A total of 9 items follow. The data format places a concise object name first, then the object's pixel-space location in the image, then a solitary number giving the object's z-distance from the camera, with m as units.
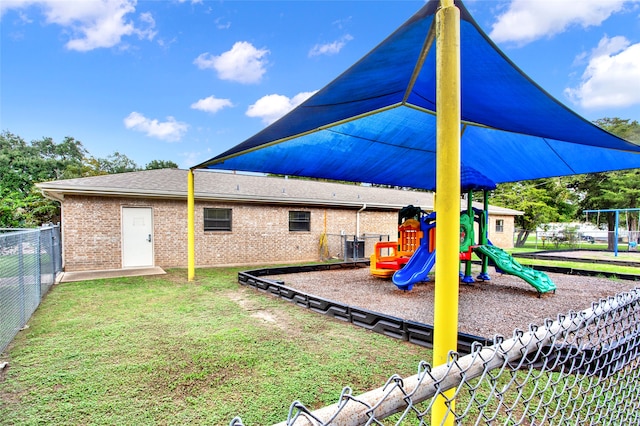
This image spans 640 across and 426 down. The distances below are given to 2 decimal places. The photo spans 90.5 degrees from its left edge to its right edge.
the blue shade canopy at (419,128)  3.27
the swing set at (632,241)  20.39
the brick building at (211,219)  9.62
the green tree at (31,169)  15.27
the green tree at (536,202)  23.64
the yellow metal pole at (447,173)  1.80
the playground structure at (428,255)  7.17
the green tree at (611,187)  24.09
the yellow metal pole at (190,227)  8.23
